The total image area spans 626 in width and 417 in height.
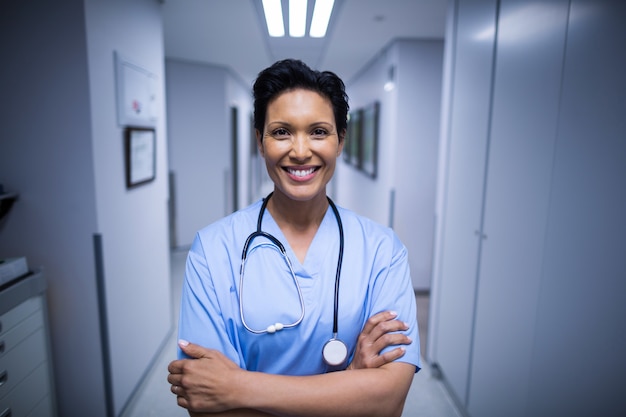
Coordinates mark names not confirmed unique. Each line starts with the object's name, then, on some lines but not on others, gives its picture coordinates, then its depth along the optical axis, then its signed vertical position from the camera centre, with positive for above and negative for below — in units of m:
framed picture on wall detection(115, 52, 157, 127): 1.75 +0.28
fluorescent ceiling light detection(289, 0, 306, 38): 1.20 +0.46
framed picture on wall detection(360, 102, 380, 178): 3.99 +0.16
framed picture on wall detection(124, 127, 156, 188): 1.86 -0.02
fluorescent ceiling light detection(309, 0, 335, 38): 1.21 +0.47
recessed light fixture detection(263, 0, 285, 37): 1.20 +0.46
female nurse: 0.78 -0.35
